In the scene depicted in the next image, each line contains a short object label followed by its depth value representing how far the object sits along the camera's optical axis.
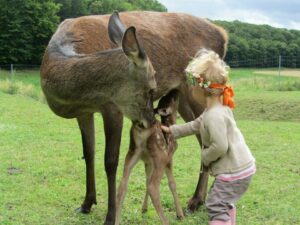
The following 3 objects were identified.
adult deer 4.16
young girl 3.68
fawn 4.58
